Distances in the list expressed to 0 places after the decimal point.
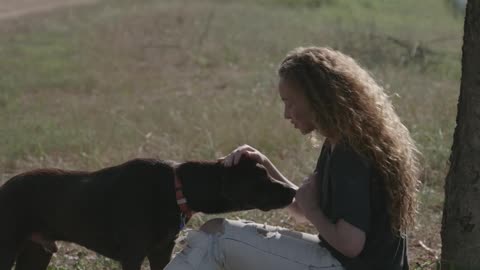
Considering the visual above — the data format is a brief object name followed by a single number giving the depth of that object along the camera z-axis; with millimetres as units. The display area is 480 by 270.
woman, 6368
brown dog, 7337
